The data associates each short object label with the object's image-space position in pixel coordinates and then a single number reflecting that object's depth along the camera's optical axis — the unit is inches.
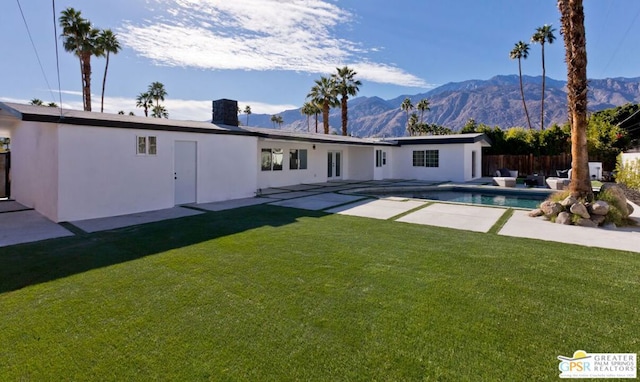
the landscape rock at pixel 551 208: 335.6
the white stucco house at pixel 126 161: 341.4
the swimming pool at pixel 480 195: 536.1
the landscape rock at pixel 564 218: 321.1
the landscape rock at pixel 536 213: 354.6
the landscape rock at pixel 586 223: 310.1
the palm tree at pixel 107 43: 1066.7
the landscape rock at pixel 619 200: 315.6
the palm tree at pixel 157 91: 1879.9
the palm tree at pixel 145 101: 1884.2
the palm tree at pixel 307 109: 2036.2
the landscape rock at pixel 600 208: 311.6
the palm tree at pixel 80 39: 998.4
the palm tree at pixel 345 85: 1278.8
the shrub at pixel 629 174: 485.4
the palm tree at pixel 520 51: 1549.0
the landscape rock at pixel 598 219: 311.5
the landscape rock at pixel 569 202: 330.6
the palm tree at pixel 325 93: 1301.7
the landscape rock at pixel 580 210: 314.8
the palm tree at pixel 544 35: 1444.4
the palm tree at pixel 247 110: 3130.9
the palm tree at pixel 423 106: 2468.6
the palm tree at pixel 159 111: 1934.1
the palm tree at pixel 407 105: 2492.9
